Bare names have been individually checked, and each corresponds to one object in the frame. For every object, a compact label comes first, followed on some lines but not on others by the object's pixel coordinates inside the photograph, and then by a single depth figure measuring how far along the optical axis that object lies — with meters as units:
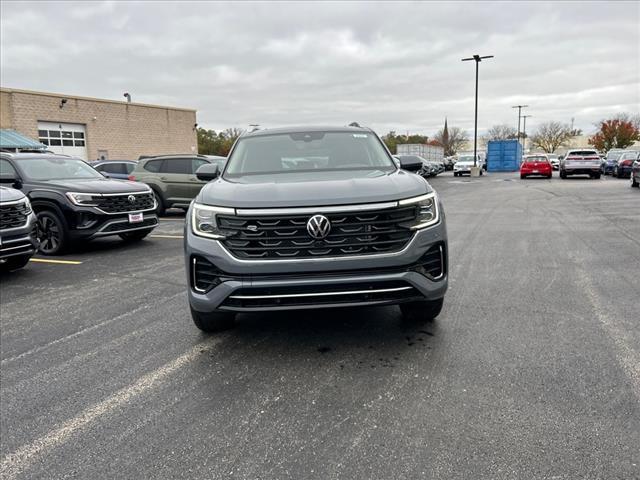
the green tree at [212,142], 65.62
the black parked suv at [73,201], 8.27
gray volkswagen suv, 3.43
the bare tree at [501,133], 114.06
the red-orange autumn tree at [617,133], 79.56
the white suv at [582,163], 27.88
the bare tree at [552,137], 99.44
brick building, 33.03
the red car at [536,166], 29.86
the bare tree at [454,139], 113.38
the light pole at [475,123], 35.66
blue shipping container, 46.50
